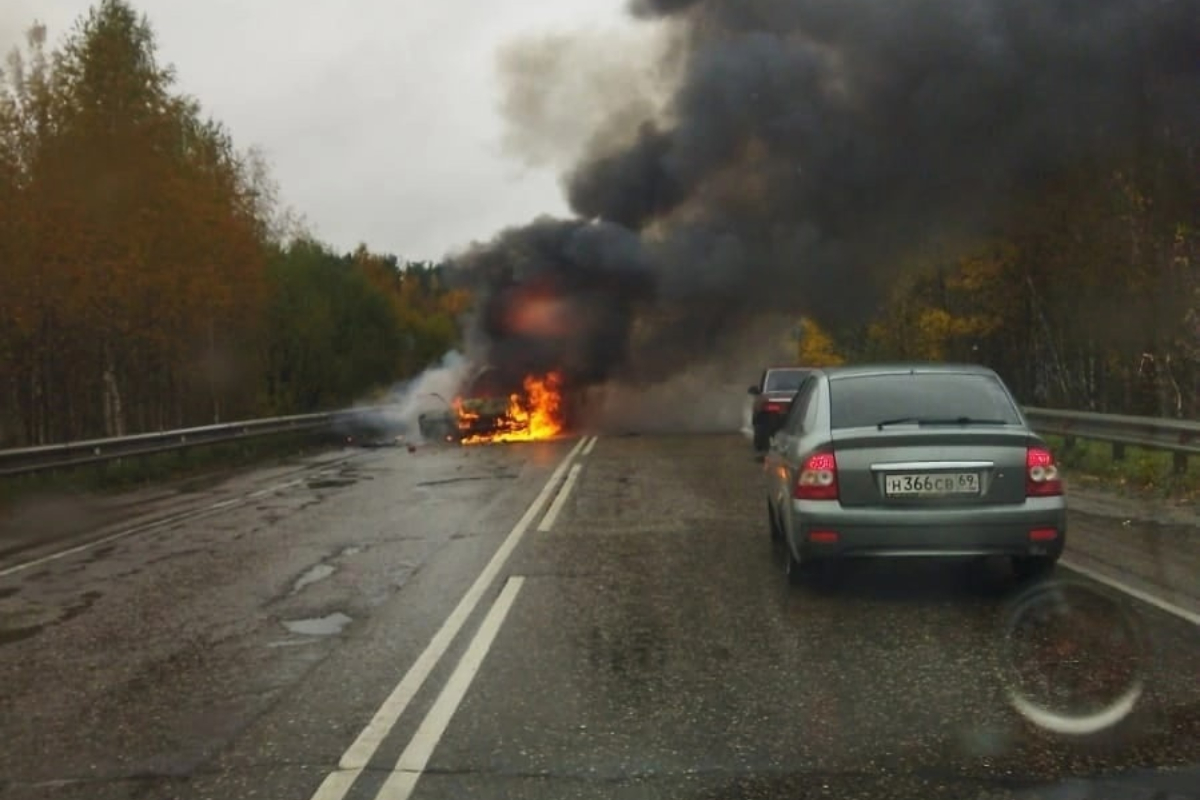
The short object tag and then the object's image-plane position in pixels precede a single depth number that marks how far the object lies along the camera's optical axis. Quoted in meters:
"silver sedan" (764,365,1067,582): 7.99
